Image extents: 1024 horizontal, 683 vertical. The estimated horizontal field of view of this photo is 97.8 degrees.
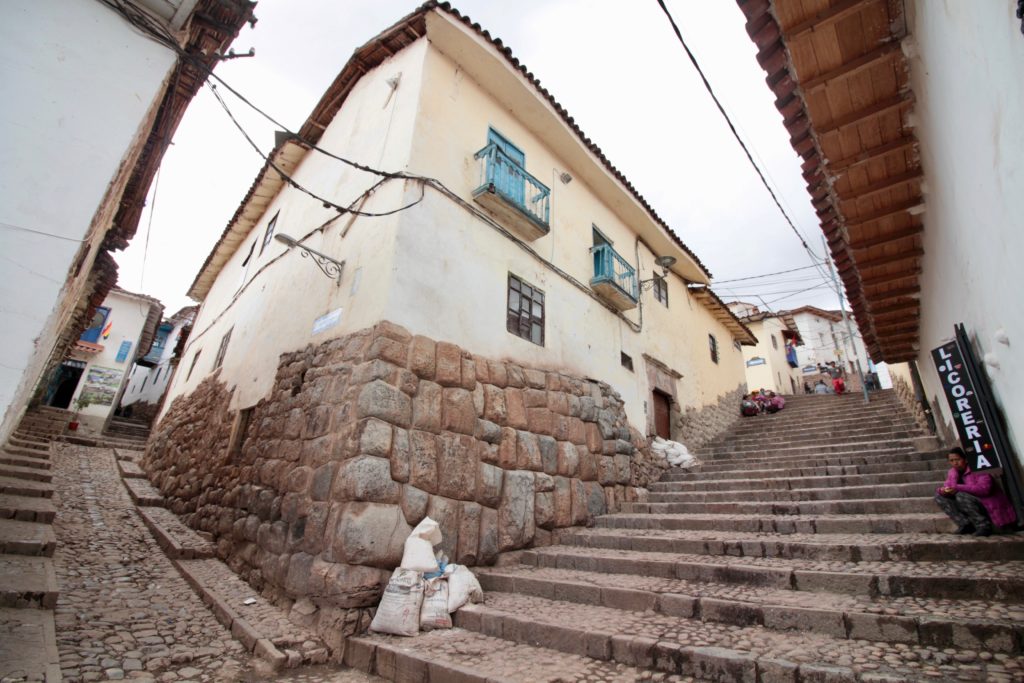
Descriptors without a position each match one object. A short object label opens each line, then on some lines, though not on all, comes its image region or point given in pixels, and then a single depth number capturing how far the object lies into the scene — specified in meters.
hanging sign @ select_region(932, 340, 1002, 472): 3.37
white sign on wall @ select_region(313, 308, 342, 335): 5.06
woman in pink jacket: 3.39
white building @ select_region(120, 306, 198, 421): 22.78
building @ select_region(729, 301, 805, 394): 21.28
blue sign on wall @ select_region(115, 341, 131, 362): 18.23
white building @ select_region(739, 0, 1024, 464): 2.17
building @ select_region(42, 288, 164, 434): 17.02
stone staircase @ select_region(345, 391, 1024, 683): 2.38
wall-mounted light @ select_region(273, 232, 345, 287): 5.36
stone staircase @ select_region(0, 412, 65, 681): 2.54
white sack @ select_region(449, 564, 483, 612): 3.62
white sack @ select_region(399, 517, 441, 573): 3.67
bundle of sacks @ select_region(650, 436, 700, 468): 8.18
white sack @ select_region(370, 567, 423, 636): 3.34
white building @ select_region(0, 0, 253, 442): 2.79
